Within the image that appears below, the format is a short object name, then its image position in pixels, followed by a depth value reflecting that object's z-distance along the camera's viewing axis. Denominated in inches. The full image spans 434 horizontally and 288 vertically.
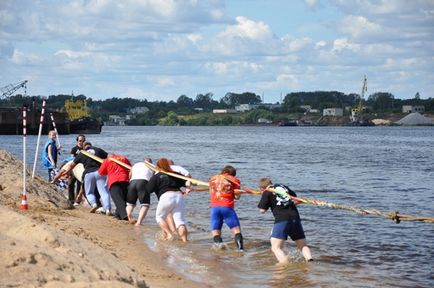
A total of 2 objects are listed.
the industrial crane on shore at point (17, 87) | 5669.3
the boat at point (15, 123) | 4087.1
